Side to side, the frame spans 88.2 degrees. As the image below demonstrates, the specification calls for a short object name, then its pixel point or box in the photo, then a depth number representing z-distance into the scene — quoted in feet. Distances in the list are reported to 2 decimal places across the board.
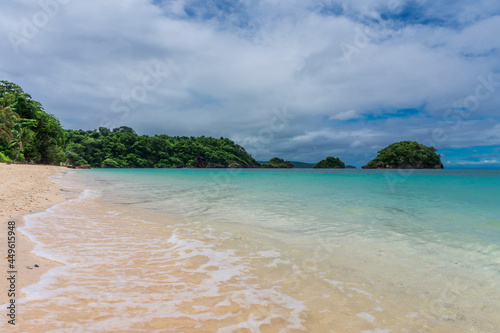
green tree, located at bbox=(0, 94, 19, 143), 150.08
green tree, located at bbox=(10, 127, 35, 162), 177.47
